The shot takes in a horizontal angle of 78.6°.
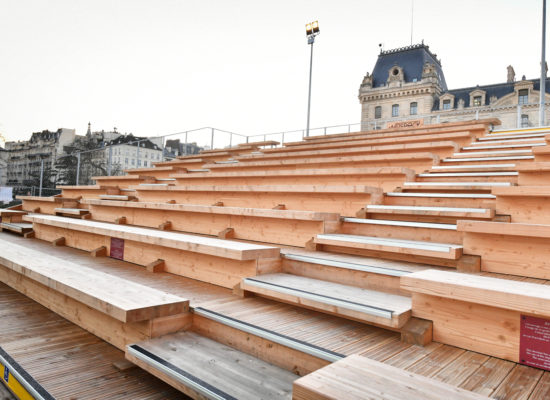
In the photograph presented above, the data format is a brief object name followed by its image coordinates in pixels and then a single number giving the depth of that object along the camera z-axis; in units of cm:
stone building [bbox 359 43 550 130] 3212
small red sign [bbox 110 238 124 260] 342
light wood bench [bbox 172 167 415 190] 357
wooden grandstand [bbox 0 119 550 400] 127
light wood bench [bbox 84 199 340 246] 278
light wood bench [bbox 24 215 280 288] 225
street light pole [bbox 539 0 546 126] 723
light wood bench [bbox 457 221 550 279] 173
